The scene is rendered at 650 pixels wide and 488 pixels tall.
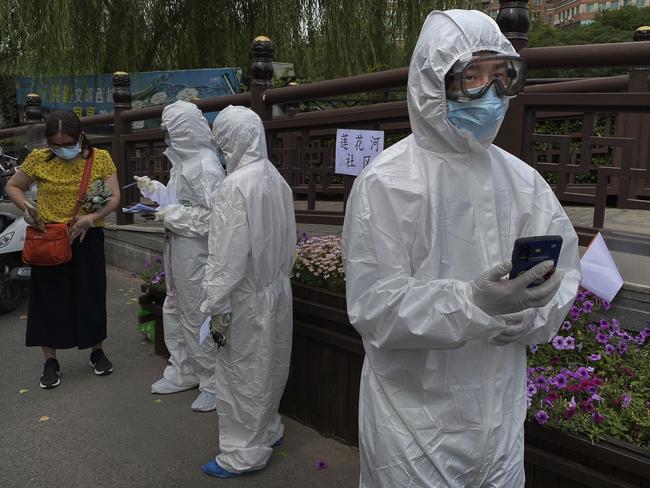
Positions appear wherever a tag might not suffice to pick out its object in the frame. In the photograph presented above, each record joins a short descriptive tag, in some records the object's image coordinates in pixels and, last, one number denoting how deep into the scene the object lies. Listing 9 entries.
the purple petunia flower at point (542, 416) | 2.31
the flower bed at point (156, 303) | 4.55
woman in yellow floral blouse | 3.83
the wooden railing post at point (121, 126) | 7.09
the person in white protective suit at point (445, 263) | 1.57
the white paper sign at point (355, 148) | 3.79
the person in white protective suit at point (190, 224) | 3.69
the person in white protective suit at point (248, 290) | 2.78
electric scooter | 5.60
